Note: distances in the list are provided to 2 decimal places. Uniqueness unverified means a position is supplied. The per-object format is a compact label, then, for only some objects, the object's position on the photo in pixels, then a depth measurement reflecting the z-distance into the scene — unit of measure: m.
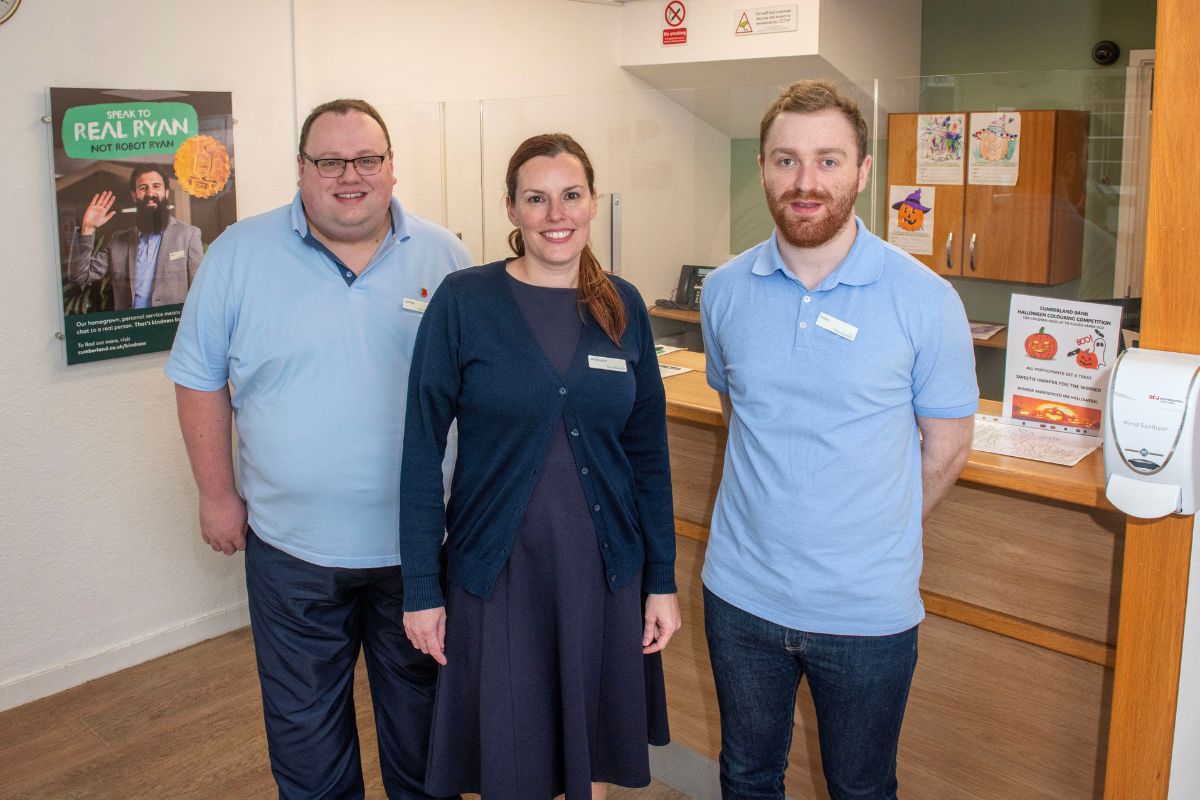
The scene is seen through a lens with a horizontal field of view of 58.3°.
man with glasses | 2.03
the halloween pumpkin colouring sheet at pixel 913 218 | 3.31
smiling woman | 1.76
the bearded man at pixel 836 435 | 1.67
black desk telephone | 3.94
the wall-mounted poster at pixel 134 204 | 3.06
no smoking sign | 4.59
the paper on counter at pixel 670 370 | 2.90
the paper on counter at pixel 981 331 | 2.76
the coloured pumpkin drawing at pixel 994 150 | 3.07
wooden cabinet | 2.96
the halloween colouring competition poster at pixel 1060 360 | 2.09
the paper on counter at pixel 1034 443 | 2.02
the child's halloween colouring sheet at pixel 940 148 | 3.16
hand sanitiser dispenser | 1.62
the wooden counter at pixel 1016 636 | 1.94
